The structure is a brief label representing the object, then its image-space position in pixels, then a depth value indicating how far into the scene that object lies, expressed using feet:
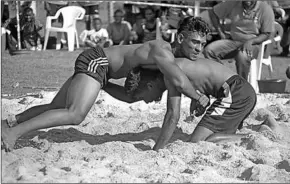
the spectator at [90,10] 48.54
